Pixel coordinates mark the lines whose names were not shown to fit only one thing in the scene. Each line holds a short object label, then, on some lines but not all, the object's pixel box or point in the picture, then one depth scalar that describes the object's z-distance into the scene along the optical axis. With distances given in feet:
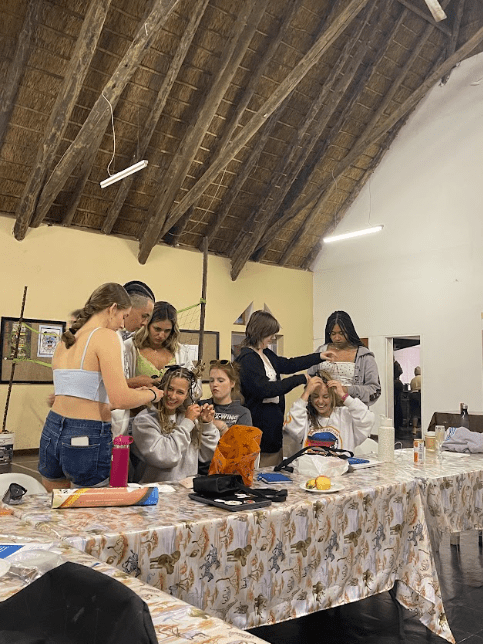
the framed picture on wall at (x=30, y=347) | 22.50
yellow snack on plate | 6.62
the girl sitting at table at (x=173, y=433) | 7.59
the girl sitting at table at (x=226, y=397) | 9.26
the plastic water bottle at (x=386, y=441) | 9.26
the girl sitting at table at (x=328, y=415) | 10.13
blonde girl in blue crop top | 6.59
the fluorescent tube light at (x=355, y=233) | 24.45
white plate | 6.57
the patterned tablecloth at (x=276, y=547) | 4.85
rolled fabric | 5.50
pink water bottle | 6.10
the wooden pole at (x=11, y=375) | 20.66
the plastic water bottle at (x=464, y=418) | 15.04
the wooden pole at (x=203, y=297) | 23.35
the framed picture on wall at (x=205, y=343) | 27.14
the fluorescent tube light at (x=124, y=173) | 19.16
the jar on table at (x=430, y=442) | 9.71
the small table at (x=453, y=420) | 18.85
